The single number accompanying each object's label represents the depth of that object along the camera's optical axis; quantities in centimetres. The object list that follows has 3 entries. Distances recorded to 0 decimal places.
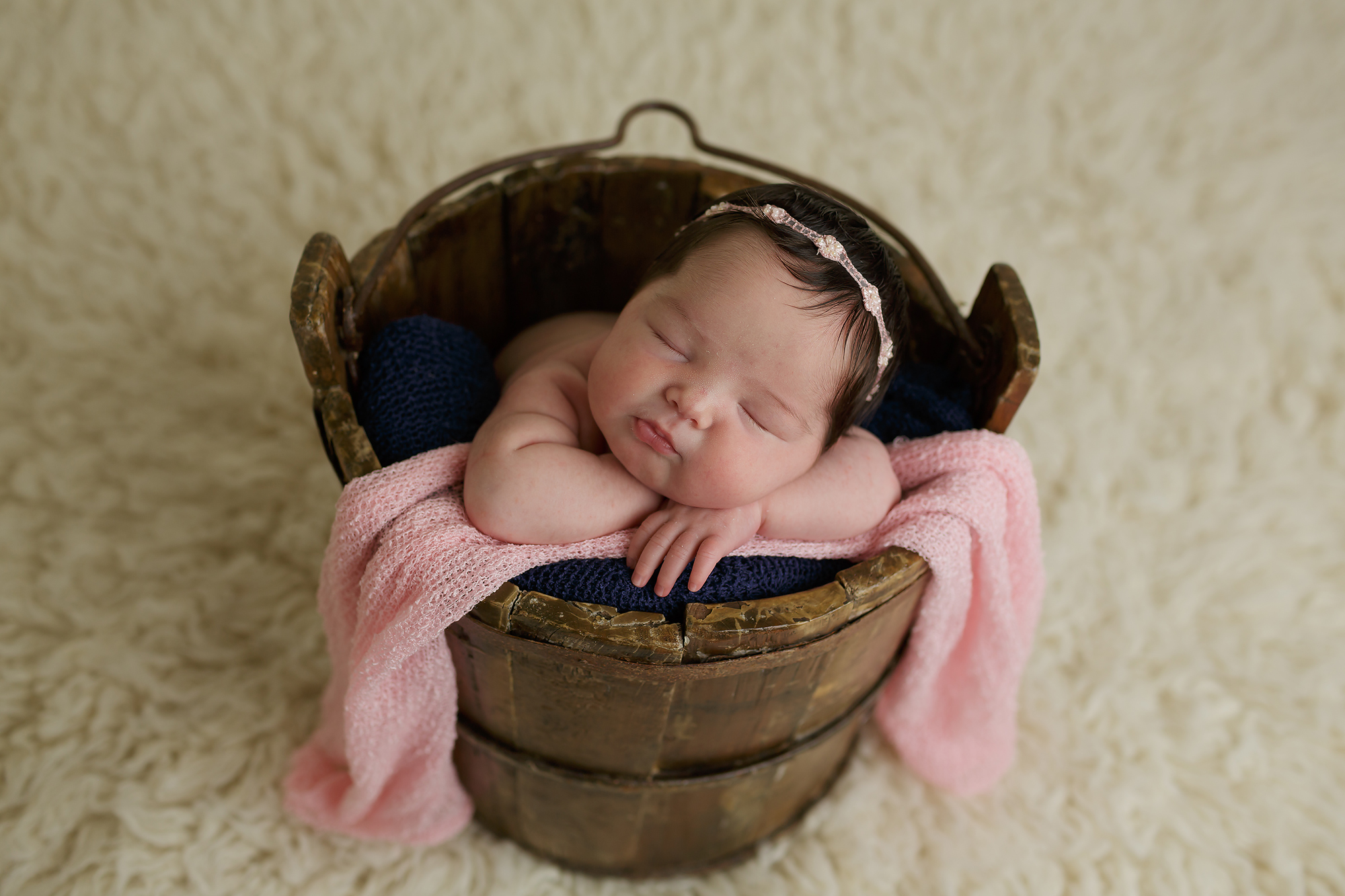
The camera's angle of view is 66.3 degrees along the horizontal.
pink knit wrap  98
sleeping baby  101
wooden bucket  95
